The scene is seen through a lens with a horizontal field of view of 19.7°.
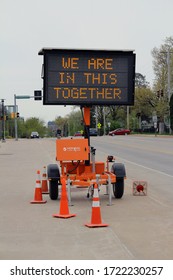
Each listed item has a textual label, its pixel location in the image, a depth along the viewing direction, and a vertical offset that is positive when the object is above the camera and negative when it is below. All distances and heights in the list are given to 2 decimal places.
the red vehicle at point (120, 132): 86.96 -1.16
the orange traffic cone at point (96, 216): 8.51 -1.55
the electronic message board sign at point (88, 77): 11.36 +1.12
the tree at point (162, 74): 80.00 +8.34
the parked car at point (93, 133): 82.19 -1.27
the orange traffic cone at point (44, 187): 13.03 -1.63
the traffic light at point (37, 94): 53.02 +3.29
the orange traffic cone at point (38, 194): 11.22 -1.60
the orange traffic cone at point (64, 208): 9.37 -1.60
